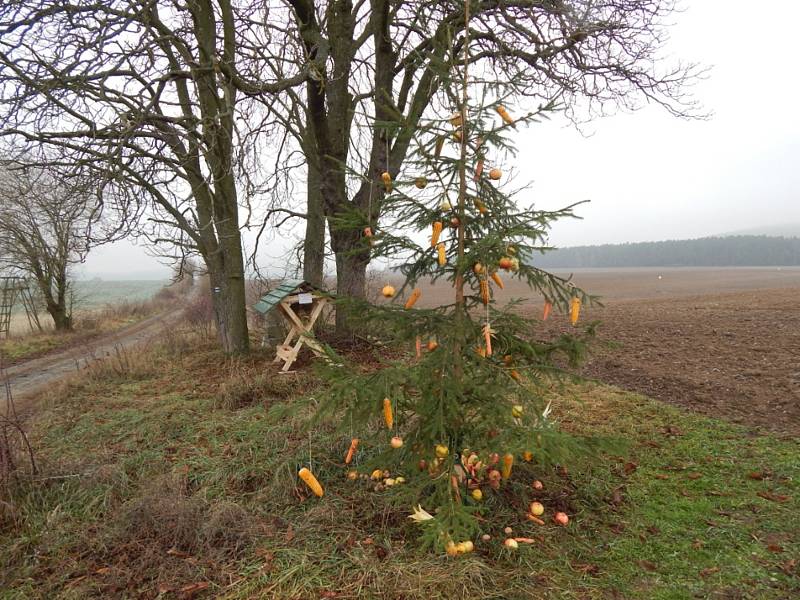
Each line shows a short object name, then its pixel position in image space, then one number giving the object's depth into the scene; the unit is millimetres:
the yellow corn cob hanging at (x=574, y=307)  2679
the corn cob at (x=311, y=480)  2982
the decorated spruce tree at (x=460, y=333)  2611
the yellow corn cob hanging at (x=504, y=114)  2679
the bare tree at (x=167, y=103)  4785
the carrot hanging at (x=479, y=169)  2801
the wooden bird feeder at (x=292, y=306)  6773
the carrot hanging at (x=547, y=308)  2809
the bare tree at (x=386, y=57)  6867
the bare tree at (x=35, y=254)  15109
